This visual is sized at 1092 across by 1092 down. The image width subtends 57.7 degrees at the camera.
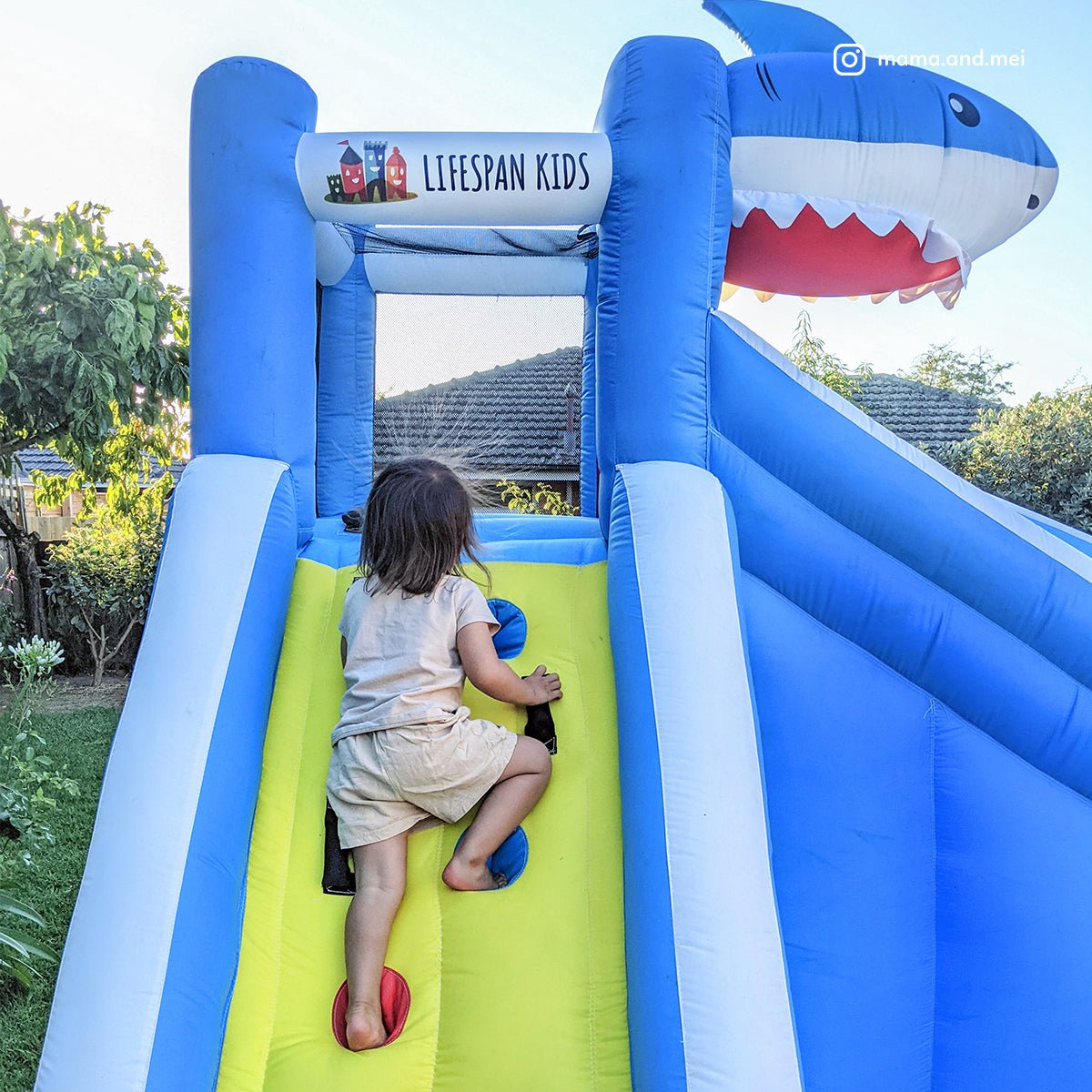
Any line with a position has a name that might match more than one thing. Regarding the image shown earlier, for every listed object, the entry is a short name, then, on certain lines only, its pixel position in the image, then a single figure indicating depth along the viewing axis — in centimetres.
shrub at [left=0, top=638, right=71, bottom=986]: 263
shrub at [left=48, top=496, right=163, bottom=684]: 768
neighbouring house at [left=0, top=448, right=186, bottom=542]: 775
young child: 169
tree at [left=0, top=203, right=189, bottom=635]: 443
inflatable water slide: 154
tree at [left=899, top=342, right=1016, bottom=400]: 1611
